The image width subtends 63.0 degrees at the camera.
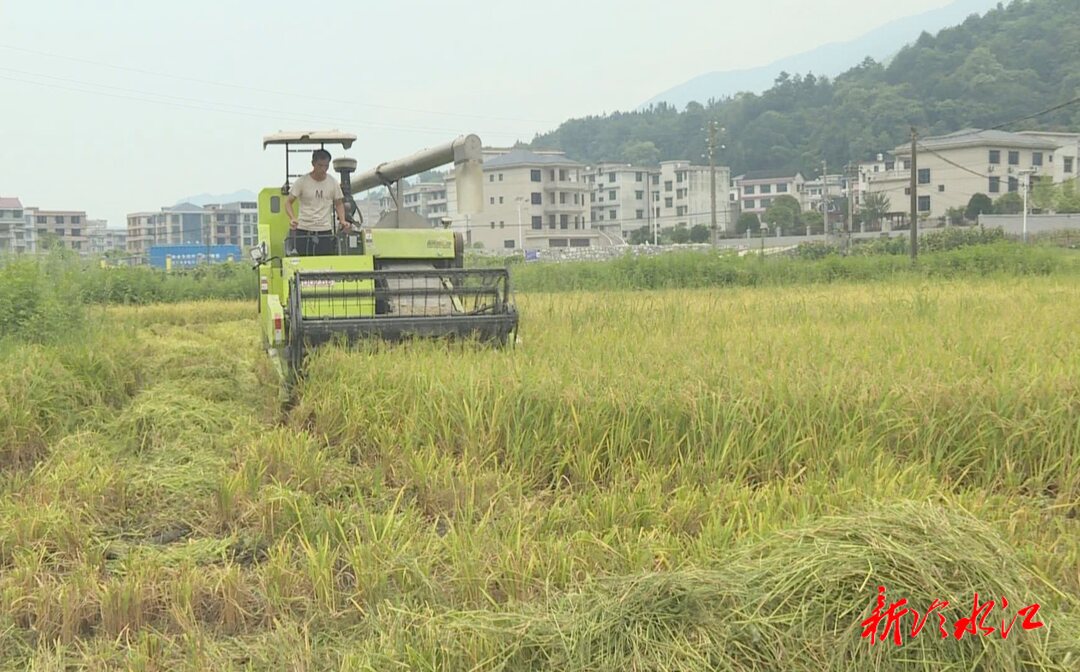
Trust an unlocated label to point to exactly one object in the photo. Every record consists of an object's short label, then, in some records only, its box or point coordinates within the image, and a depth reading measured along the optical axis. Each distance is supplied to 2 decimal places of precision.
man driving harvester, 8.37
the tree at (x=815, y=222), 68.25
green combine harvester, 7.12
